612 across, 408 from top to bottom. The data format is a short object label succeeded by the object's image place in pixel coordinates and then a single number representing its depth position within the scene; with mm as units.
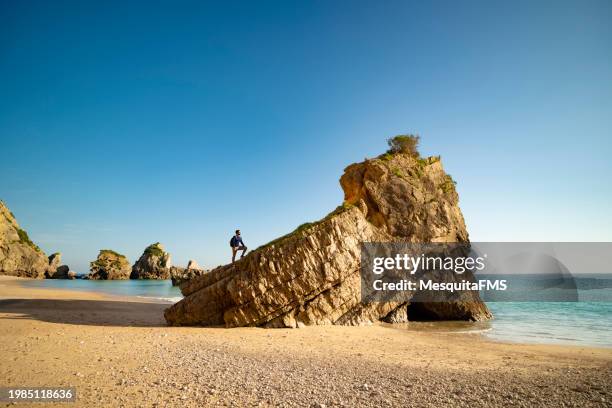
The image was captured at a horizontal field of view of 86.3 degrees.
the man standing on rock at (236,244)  23172
